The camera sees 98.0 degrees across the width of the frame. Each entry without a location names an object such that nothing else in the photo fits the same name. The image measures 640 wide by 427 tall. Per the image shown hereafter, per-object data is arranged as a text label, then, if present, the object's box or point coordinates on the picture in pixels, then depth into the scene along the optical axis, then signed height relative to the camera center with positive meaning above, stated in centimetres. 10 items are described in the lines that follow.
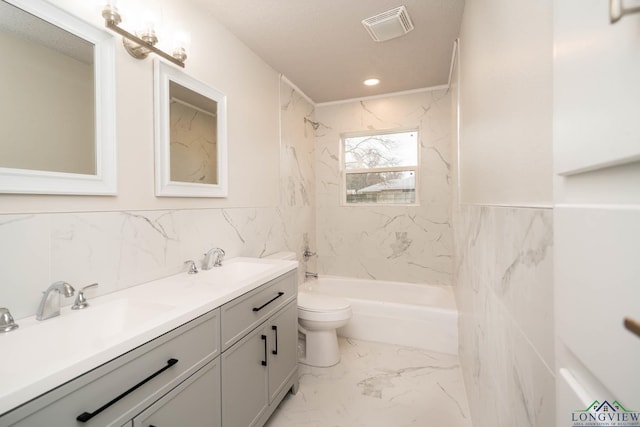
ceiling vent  187 +131
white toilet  220 -93
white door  30 +0
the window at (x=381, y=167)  329 +52
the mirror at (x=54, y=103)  99 +44
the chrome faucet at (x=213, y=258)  175 -31
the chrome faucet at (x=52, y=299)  101 -33
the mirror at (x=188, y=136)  153 +47
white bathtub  242 -102
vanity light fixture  121 +83
